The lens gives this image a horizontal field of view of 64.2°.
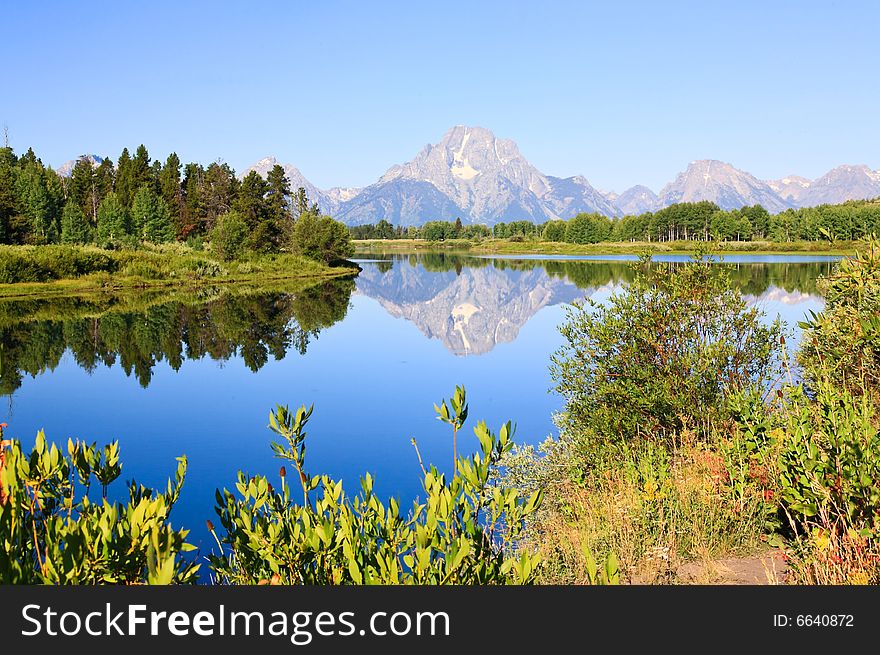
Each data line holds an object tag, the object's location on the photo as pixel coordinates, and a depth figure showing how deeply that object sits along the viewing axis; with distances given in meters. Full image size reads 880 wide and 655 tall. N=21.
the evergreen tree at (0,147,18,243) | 77.50
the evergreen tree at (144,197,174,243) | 94.81
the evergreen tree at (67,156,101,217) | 108.94
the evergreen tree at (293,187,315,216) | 133.18
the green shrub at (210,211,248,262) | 85.94
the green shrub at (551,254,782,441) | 14.61
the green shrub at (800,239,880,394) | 12.70
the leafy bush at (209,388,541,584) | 4.36
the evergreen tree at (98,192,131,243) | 87.44
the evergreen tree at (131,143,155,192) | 108.94
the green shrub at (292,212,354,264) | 102.25
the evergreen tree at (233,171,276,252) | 96.54
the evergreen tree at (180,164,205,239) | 110.00
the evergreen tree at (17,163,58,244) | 85.19
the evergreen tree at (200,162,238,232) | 109.88
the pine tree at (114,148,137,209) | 105.62
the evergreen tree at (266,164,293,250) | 102.69
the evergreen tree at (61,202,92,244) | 82.56
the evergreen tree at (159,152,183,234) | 110.25
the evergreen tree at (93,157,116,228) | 108.56
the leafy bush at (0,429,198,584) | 3.86
